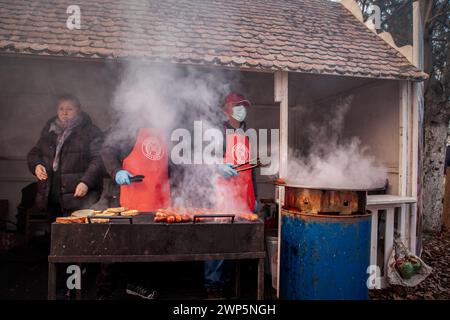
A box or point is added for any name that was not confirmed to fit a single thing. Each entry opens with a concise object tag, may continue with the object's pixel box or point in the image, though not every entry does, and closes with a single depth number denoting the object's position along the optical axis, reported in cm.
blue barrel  323
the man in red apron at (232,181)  384
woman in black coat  429
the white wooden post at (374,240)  429
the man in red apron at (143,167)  393
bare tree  728
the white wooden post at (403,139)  465
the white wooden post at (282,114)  407
